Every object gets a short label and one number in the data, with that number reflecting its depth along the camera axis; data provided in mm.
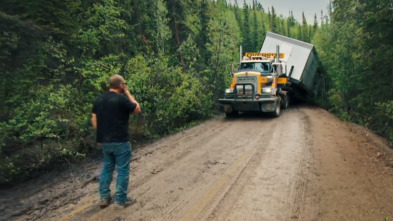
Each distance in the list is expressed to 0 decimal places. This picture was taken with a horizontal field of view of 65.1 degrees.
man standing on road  4684
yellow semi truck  13875
